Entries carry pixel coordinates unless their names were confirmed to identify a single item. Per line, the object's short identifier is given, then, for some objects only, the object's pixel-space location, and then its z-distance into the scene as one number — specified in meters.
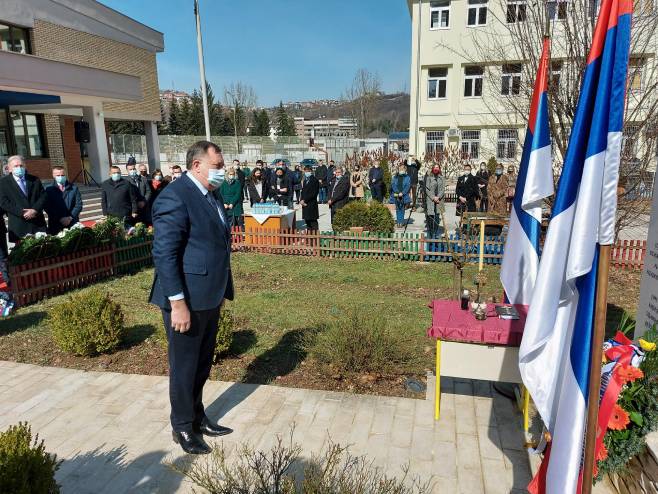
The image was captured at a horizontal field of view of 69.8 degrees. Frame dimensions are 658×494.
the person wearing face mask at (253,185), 14.92
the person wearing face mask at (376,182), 16.45
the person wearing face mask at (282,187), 15.05
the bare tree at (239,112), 65.31
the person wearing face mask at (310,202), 12.02
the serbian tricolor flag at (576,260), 2.18
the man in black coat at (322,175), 18.73
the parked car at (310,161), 38.86
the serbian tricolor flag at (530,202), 3.53
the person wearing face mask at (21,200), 7.57
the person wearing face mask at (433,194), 11.74
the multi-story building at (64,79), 17.02
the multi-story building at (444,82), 26.42
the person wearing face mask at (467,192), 13.32
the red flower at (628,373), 2.73
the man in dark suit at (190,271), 3.04
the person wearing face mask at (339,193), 12.72
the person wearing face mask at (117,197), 10.05
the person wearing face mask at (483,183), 13.92
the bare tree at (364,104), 54.63
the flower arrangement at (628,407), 2.71
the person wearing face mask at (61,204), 8.68
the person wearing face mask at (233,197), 12.14
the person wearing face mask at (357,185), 15.02
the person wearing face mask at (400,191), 14.08
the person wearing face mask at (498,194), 11.52
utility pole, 17.31
